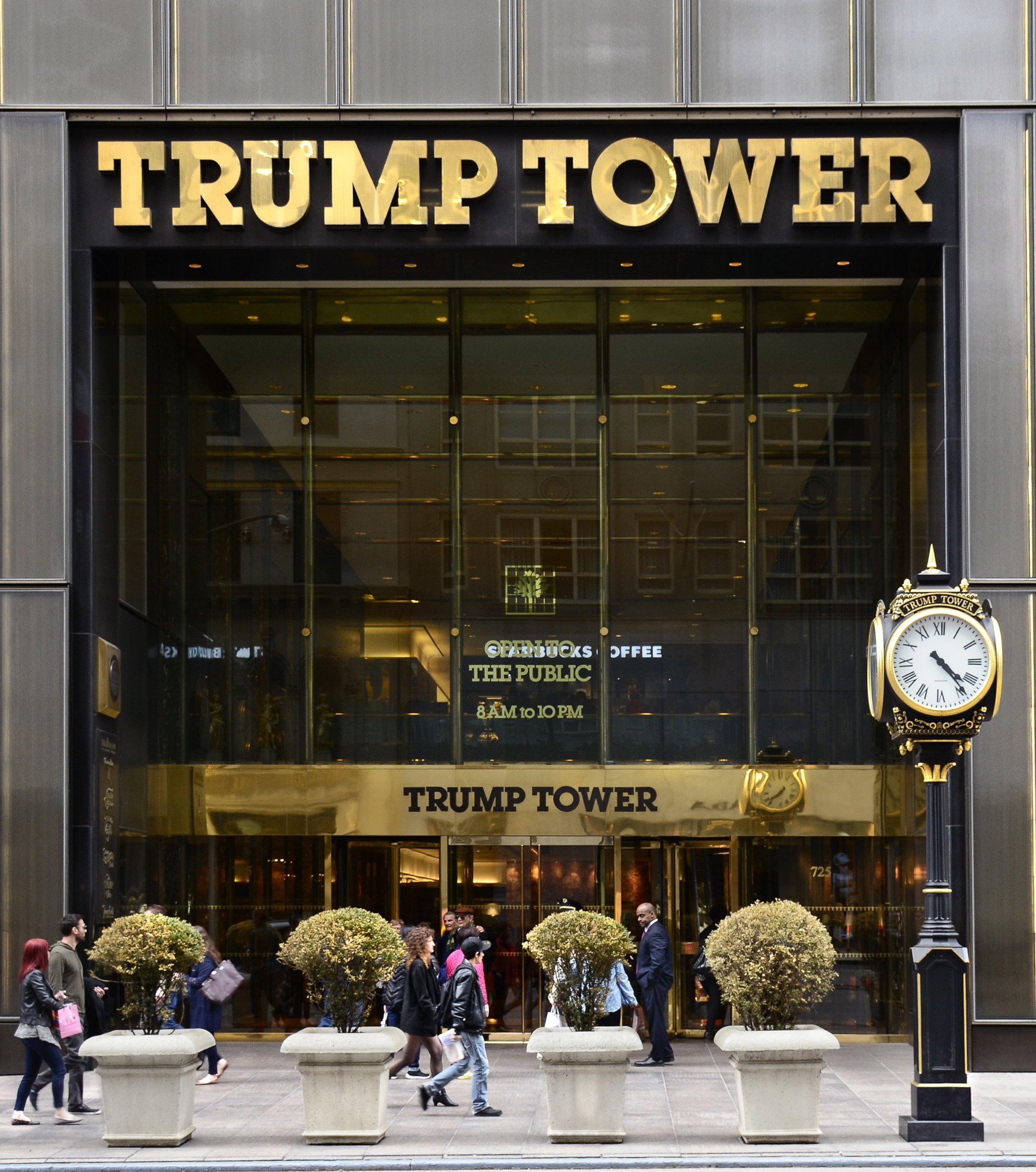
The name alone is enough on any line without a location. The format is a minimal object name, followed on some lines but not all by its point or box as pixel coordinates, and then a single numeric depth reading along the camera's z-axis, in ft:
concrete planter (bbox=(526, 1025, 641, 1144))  40.78
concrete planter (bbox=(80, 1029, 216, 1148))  40.75
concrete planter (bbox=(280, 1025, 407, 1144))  41.14
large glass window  66.13
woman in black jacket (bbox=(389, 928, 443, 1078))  49.01
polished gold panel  64.44
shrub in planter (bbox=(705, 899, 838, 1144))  40.09
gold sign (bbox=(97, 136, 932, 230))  58.85
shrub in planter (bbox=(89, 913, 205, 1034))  41.68
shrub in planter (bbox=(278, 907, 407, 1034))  41.91
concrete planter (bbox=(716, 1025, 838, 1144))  40.06
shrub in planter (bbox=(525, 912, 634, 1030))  41.63
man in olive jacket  46.21
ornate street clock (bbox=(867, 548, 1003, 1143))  41.06
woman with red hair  43.60
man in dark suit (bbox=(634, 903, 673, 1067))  57.26
